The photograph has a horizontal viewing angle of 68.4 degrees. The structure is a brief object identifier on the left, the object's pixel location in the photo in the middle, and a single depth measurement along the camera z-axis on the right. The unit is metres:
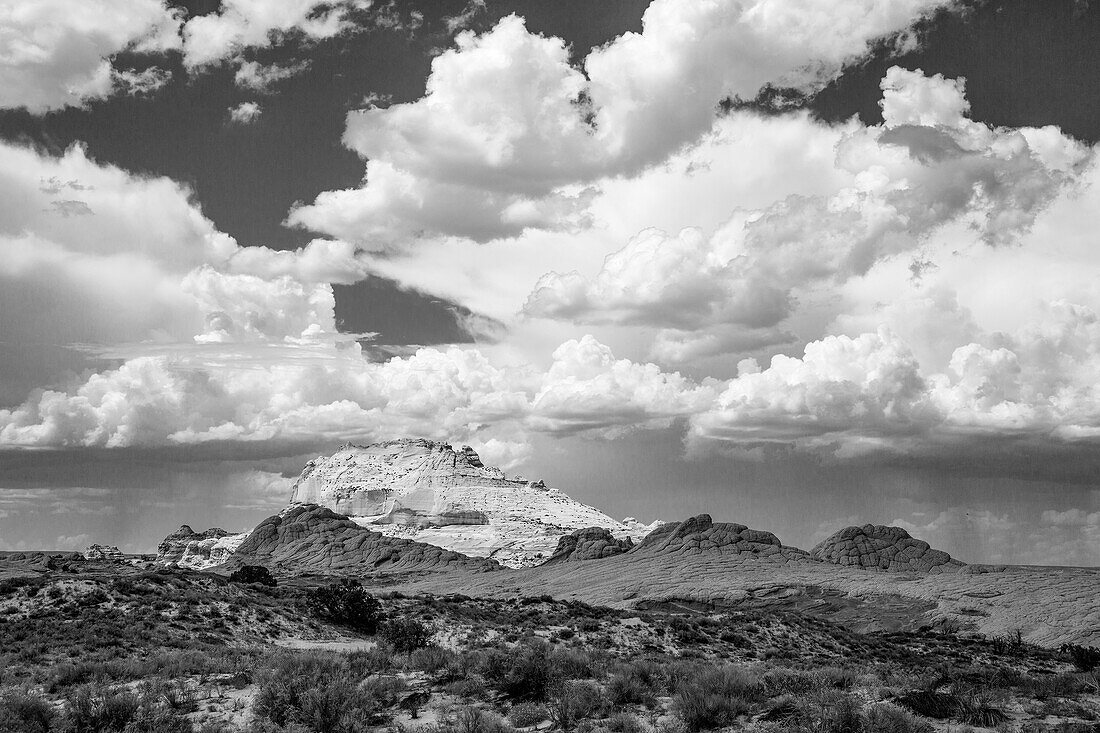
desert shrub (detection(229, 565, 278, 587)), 79.81
